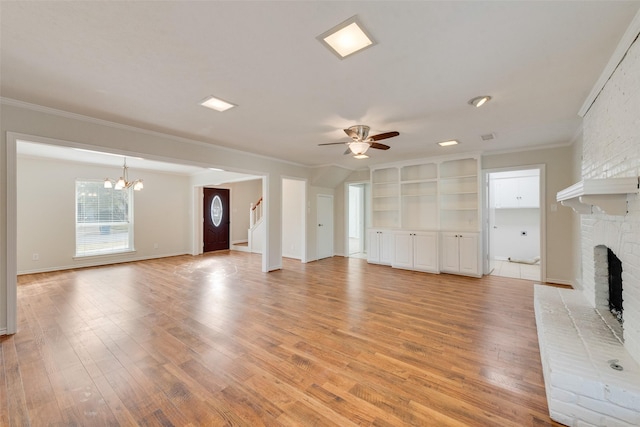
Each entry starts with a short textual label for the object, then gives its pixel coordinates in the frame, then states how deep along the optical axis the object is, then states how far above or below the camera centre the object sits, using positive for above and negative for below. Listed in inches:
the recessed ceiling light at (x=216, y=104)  110.8 +49.3
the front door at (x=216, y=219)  340.2 -6.1
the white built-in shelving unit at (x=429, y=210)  218.1 +3.0
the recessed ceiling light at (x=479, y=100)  107.1 +47.7
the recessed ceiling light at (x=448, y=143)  176.9 +49.1
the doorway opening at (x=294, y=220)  272.8 -6.5
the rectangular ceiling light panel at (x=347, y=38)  66.1 +47.8
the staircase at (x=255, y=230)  336.6 -20.1
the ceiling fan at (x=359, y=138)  139.5 +41.3
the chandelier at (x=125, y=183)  233.8 +30.4
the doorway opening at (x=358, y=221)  340.8 -10.5
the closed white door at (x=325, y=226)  289.1 -13.8
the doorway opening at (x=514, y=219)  265.3 -6.4
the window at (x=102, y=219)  250.7 -3.8
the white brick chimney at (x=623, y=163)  67.6 +15.4
